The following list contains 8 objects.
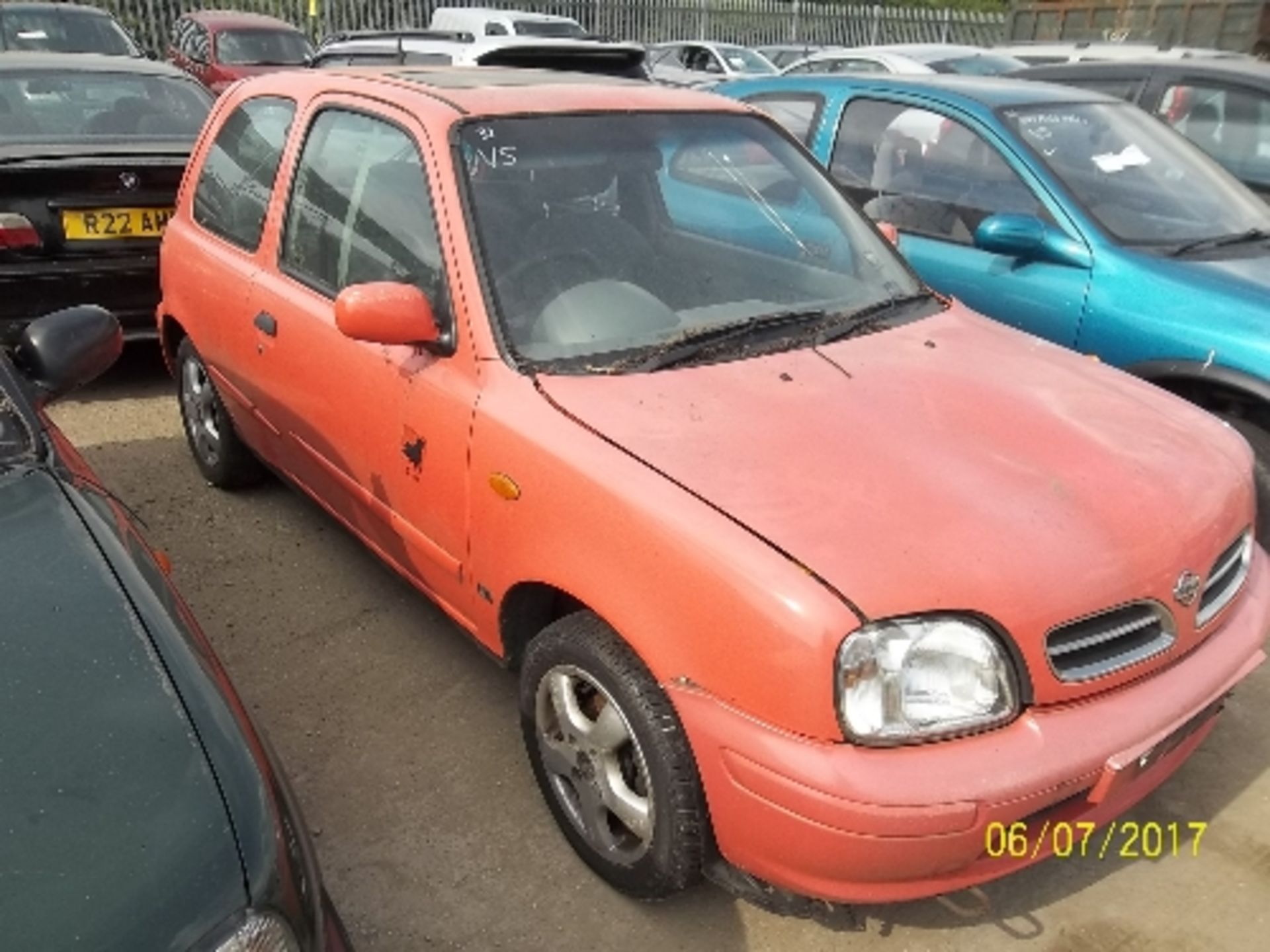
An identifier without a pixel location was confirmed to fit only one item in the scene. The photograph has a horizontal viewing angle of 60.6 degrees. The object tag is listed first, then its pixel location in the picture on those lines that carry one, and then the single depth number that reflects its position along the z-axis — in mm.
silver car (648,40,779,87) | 15750
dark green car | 1370
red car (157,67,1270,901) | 1962
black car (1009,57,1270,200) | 5645
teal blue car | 3678
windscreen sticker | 4316
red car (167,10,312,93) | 13289
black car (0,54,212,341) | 4738
